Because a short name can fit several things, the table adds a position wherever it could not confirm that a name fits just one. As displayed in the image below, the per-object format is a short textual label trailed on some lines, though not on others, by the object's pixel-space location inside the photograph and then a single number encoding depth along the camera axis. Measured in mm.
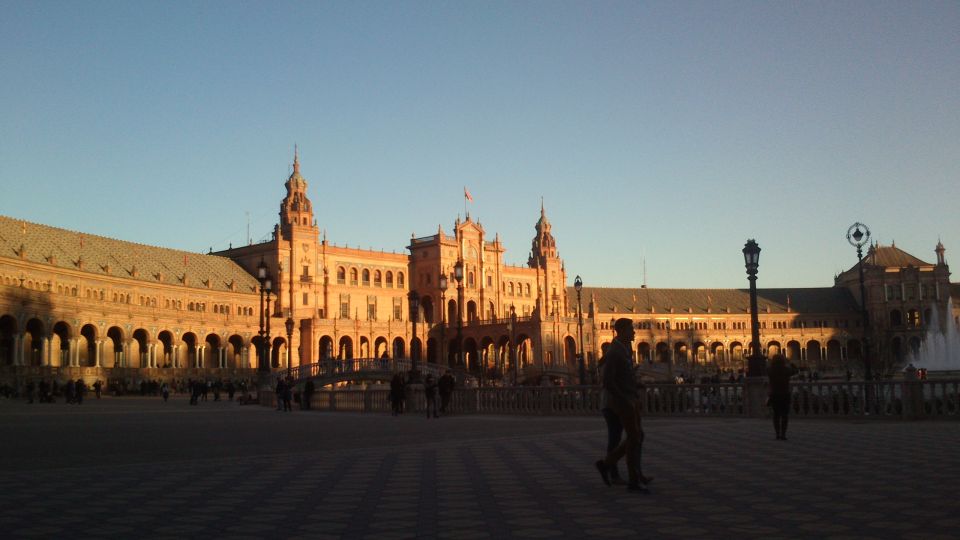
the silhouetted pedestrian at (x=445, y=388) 30828
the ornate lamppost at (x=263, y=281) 40531
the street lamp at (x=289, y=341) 68775
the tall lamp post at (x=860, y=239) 29859
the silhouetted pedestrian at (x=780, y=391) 16406
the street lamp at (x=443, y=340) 103238
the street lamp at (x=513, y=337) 95212
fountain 72125
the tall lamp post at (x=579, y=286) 47900
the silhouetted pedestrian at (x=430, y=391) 30062
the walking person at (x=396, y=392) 33000
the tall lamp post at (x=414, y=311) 35919
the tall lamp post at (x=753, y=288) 24781
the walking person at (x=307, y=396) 42062
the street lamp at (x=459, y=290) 34025
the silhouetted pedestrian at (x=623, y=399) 10344
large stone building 69375
